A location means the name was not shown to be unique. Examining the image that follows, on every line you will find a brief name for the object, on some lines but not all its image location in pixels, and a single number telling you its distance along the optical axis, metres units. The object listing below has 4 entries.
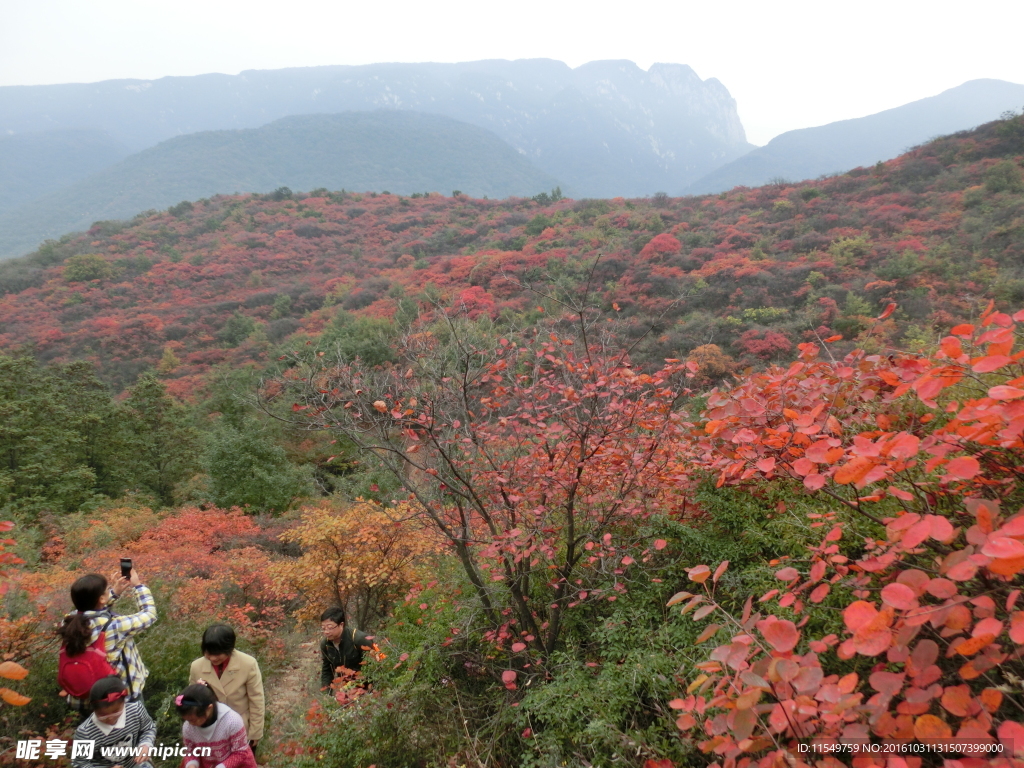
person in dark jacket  3.53
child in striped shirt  2.13
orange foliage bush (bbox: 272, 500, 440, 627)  5.93
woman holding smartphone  2.46
